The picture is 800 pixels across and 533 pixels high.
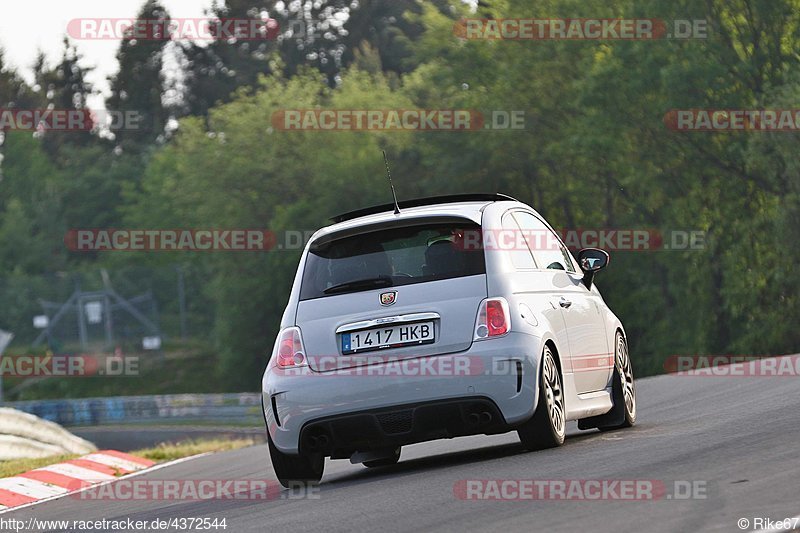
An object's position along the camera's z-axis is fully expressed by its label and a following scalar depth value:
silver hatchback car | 19.56
